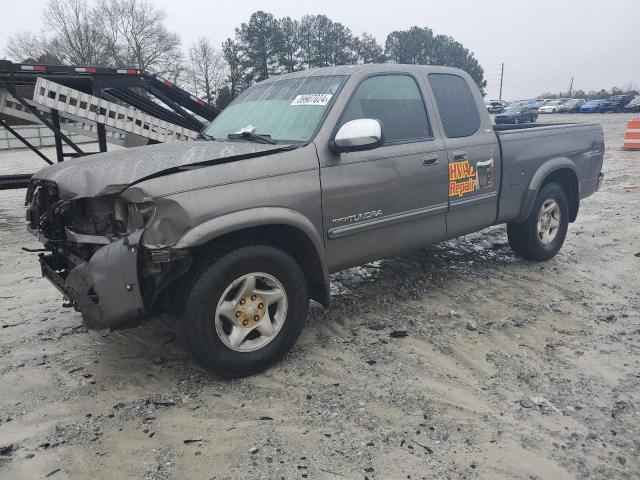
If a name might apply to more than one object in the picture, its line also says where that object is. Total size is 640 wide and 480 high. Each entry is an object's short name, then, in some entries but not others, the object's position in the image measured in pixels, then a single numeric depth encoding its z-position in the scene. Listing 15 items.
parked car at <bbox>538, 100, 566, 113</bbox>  53.34
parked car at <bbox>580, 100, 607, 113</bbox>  44.63
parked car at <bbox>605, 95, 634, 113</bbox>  43.44
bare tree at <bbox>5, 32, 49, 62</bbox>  42.44
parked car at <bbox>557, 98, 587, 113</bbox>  51.16
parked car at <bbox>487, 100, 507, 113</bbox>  46.20
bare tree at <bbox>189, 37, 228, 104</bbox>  49.03
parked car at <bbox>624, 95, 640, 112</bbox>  40.60
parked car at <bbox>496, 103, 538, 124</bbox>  21.24
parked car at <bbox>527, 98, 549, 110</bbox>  55.19
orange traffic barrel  15.34
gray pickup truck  2.78
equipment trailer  7.25
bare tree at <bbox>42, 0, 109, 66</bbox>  42.31
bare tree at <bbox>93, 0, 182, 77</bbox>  44.78
